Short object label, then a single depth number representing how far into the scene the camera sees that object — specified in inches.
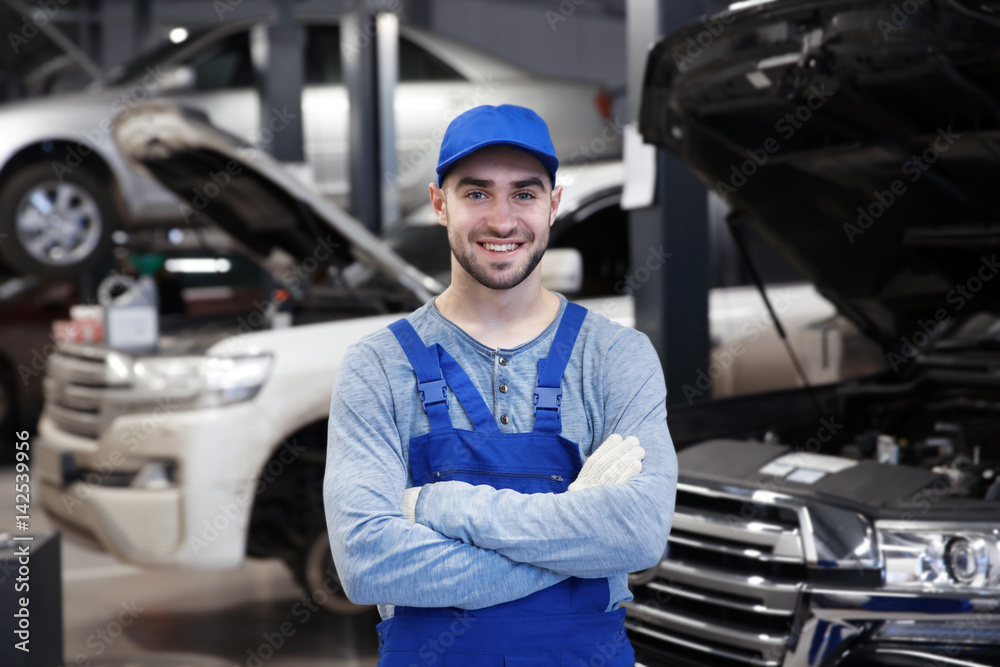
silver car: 251.3
